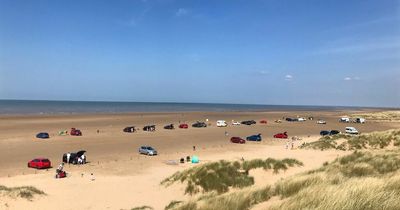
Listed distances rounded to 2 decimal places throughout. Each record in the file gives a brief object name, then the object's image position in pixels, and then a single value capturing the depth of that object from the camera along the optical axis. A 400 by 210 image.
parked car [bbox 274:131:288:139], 61.80
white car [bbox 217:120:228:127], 84.12
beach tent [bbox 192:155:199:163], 35.03
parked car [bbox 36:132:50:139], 57.03
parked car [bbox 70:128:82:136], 61.03
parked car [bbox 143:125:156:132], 70.93
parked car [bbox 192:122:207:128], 81.96
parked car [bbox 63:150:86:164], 35.31
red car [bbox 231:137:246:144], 53.64
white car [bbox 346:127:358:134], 64.31
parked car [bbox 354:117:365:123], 102.62
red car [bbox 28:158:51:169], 33.16
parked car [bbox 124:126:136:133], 67.56
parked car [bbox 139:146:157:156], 41.59
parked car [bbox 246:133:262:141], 56.84
